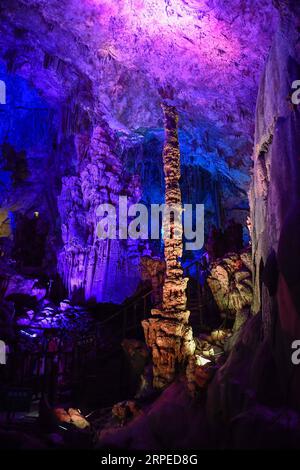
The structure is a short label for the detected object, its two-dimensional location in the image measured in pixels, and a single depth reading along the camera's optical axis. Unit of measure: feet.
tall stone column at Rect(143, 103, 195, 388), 24.43
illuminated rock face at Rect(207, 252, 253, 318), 28.45
